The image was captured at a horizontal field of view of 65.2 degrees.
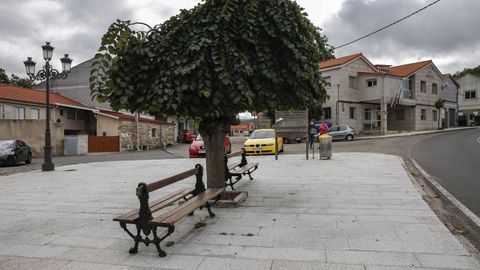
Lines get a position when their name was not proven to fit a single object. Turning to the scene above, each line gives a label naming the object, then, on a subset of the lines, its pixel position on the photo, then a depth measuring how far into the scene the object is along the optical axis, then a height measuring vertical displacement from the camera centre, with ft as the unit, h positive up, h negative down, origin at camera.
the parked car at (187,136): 143.17 -0.77
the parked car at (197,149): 62.28 -2.55
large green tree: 18.06 +3.68
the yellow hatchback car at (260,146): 62.39 -2.13
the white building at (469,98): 169.81 +15.09
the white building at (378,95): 119.44 +12.28
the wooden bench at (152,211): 13.88 -3.17
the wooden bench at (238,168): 26.84 -2.81
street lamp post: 47.47 +9.00
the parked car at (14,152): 55.83 -2.55
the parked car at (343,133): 103.76 -0.18
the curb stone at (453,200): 19.44 -4.42
